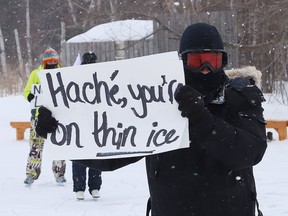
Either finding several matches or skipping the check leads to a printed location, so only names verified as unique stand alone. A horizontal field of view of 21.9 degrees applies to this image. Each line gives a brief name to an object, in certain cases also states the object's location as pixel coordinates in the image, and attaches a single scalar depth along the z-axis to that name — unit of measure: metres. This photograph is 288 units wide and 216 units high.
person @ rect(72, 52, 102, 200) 8.46
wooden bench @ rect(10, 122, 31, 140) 14.53
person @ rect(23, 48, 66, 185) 9.61
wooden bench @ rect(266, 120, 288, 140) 12.95
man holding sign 3.14
